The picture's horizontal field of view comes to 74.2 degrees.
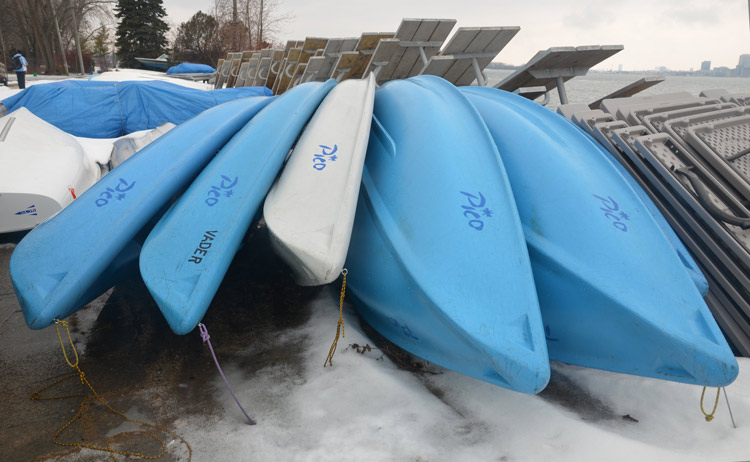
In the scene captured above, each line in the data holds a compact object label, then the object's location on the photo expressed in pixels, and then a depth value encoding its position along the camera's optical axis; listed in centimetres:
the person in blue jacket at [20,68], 1452
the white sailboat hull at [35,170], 357
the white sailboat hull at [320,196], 189
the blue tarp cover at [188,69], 2369
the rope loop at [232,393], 176
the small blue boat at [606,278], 170
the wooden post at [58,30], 3005
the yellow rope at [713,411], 176
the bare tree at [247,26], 2878
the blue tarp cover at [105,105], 687
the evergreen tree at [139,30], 3562
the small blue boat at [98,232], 198
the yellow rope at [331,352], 208
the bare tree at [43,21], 2981
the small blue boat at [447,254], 168
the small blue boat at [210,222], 187
